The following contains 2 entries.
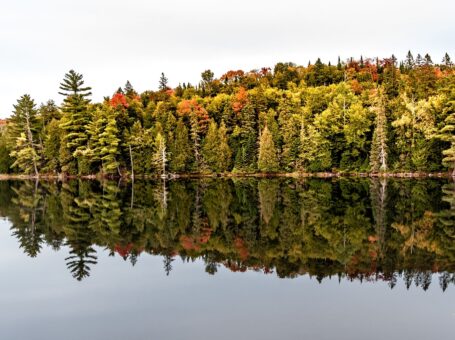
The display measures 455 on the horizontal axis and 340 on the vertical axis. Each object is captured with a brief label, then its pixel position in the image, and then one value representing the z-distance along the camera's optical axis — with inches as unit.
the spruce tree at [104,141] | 2630.4
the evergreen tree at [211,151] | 2770.7
